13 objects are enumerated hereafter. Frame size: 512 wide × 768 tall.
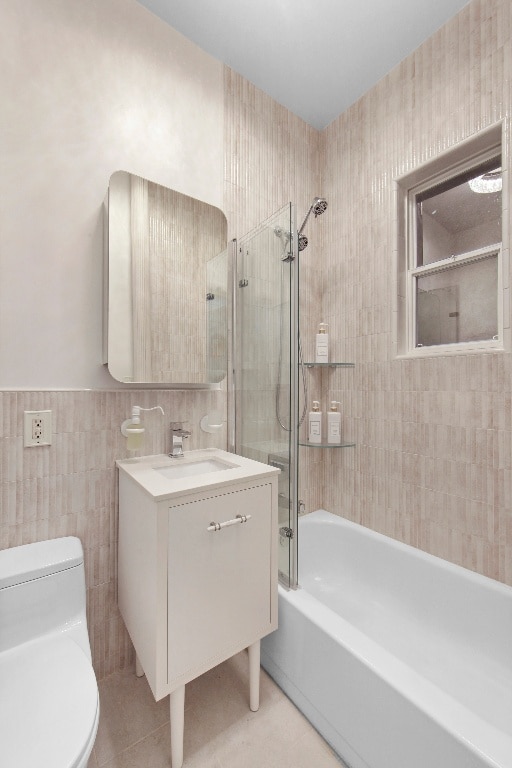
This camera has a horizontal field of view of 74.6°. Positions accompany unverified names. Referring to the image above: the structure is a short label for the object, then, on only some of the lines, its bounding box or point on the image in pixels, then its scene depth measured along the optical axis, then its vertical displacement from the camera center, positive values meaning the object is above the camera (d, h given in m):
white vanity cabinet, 0.99 -0.61
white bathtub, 0.84 -0.95
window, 1.45 +0.61
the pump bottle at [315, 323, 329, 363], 2.02 +0.22
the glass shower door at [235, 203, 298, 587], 1.33 +0.11
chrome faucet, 1.42 -0.24
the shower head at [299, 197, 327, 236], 1.60 +0.85
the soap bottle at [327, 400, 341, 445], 1.90 -0.26
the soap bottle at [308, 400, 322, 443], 1.91 -0.25
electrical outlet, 1.18 -0.16
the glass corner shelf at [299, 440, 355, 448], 1.86 -0.35
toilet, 0.69 -0.74
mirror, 1.32 +0.41
